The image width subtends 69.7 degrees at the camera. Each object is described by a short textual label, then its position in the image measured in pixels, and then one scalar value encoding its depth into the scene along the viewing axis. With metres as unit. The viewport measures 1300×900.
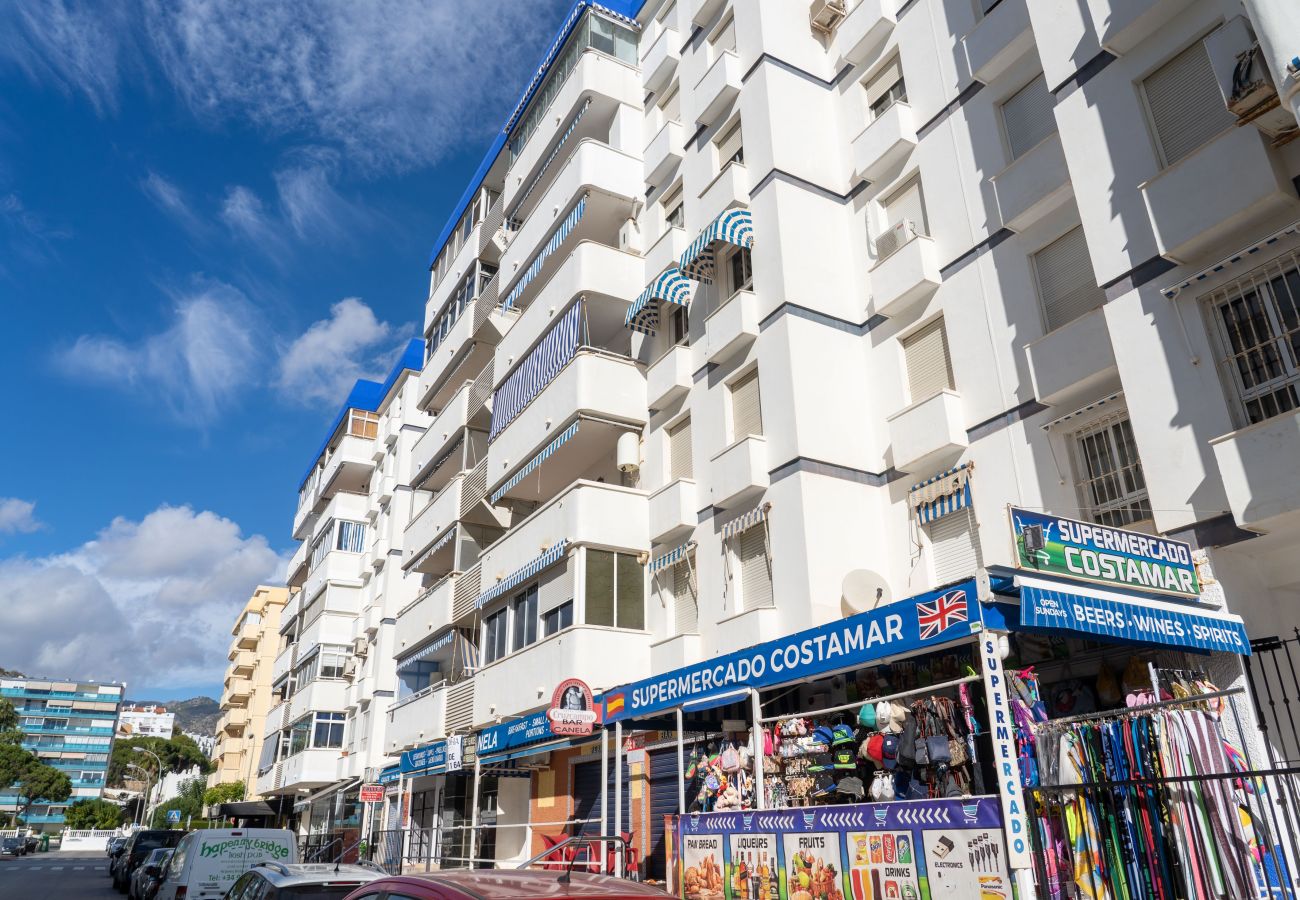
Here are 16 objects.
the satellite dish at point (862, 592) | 14.38
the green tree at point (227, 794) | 57.22
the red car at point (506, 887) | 4.46
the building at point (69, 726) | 153.00
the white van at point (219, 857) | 12.93
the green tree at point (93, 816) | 112.56
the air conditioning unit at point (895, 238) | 17.05
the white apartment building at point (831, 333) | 10.92
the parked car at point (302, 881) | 7.93
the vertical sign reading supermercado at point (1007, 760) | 7.46
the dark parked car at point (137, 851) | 29.59
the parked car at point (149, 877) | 20.40
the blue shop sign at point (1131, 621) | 8.57
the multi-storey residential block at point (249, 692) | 60.16
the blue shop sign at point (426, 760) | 20.14
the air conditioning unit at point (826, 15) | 20.38
